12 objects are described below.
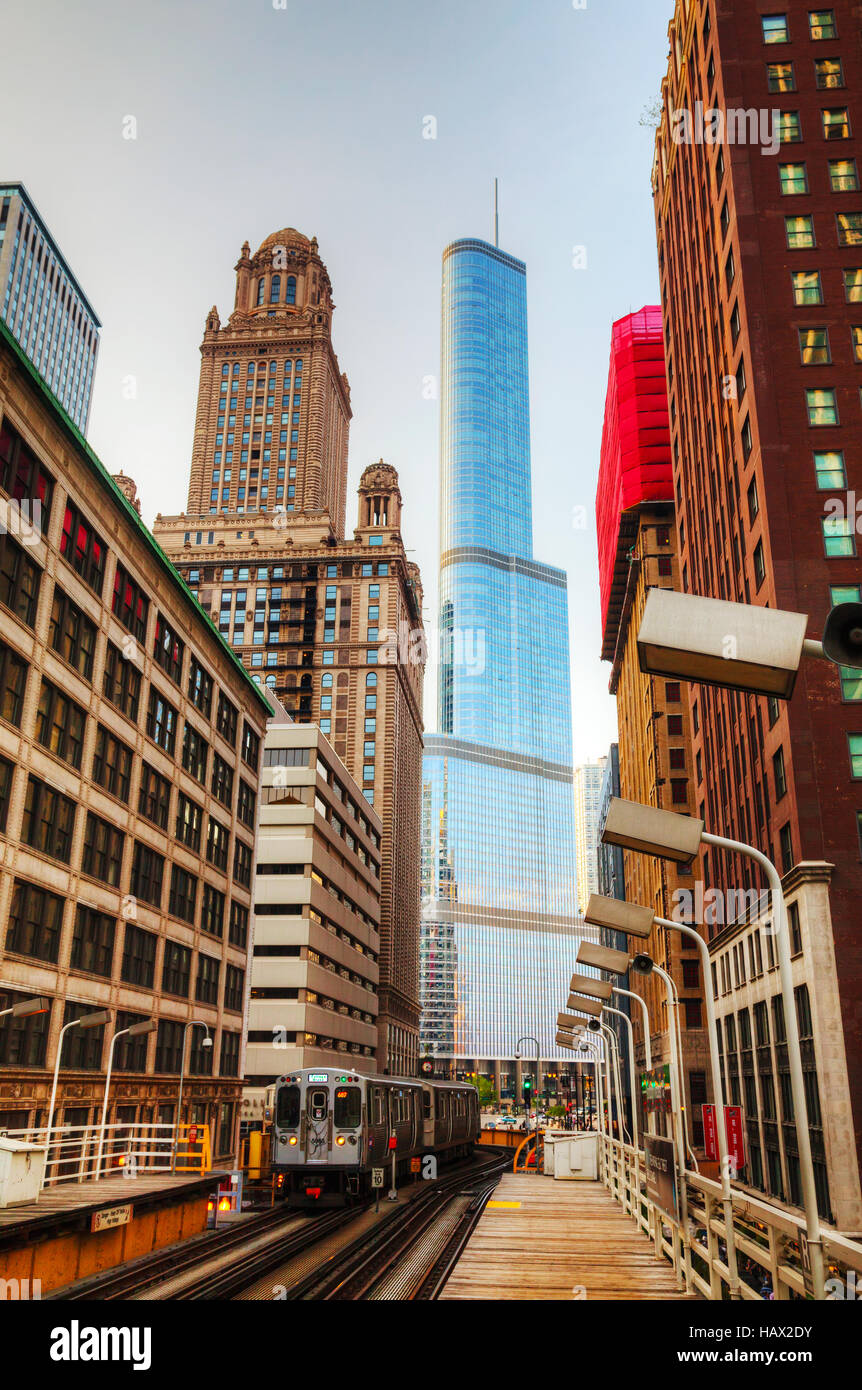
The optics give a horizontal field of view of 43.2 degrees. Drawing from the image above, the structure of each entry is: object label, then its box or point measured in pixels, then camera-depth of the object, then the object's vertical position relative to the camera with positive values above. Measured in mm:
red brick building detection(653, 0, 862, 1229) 39438 +25728
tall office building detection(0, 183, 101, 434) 169375 +124906
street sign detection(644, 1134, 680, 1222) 13195 -964
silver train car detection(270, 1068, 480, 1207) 35750 -1327
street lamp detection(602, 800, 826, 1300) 11062 +2723
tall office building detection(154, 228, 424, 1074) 124062 +60600
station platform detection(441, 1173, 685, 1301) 12602 -2165
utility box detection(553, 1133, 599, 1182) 37562 -2037
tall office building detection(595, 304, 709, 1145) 83250 +45100
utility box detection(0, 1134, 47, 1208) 16422 -1163
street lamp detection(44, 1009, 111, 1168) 28769 +1824
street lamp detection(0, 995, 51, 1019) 23938 +1743
